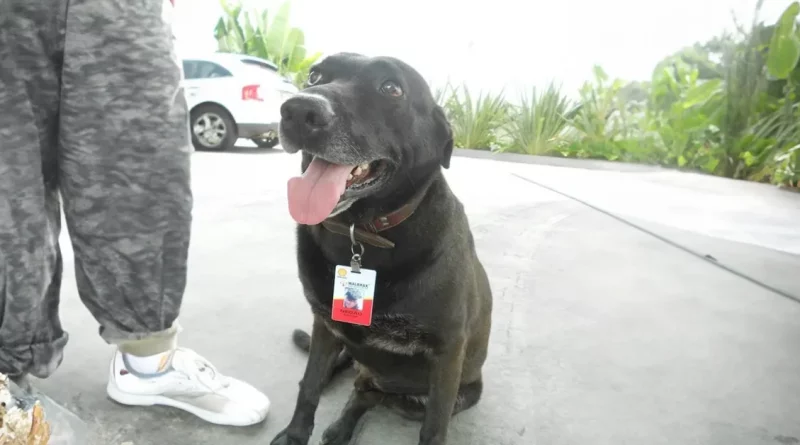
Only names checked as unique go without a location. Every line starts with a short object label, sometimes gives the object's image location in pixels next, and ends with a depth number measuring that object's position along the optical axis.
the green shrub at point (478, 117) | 5.58
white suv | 6.14
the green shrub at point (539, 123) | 5.16
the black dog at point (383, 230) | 1.01
